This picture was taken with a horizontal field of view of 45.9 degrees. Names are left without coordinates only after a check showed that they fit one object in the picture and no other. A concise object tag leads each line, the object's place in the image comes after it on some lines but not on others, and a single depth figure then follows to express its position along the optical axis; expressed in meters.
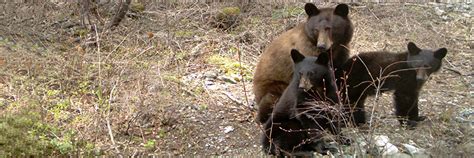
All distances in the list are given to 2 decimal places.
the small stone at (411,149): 5.31
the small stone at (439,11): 10.96
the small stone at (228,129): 6.45
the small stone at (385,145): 5.20
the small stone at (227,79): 7.87
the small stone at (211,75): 7.90
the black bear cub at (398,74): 5.75
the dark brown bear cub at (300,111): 5.25
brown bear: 6.14
